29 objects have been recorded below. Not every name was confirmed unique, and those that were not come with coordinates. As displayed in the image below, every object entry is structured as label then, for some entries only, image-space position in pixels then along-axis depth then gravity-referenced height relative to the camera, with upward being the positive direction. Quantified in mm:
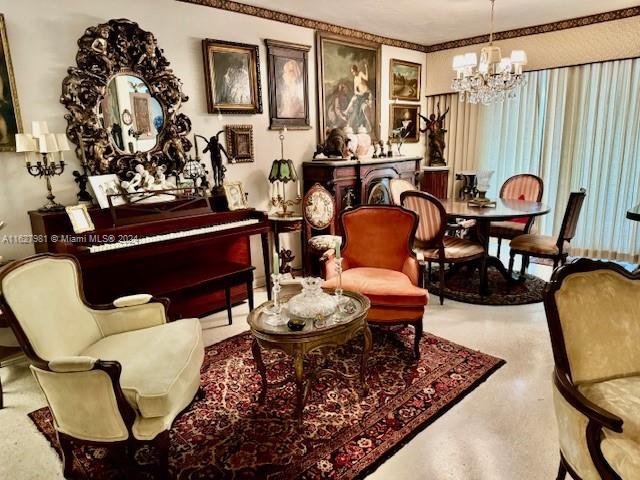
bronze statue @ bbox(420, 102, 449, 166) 6148 +195
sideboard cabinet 4547 -287
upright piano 2879 -641
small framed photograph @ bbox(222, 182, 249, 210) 3762 -372
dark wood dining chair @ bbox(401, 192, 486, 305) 3721 -804
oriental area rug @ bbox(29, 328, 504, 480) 1999 -1427
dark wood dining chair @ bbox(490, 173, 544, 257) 4656 -573
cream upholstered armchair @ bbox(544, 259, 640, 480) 1499 -843
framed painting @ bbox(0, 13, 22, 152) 2775 +365
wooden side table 4188 -731
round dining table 3832 -607
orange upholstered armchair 2865 -870
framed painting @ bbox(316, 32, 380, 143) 4828 +771
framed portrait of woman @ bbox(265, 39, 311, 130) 4301 +678
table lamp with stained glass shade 4176 -289
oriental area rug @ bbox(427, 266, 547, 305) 3947 -1385
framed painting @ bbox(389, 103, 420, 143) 5840 +362
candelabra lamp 2756 +53
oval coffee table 2129 -930
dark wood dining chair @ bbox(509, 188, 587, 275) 3670 -892
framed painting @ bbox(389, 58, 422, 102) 5697 +914
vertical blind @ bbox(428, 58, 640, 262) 4773 +5
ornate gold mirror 3113 +400
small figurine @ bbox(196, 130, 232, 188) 3822 -34
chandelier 3918 +643
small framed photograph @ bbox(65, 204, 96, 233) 2850 -410
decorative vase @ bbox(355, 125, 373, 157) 4988 +56
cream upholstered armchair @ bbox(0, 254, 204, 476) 1791 -945
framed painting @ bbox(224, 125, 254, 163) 4051 +98
